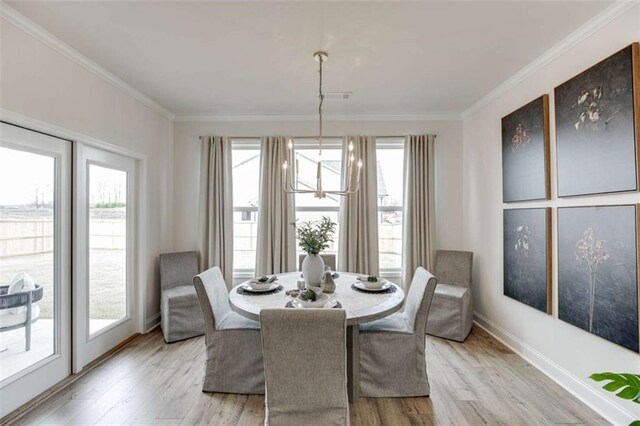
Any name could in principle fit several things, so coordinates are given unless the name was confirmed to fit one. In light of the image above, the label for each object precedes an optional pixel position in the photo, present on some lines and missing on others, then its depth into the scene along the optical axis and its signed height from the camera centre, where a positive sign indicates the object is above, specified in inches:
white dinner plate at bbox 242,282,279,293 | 101.9 -24.2
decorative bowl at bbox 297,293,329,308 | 86.1 -24.7
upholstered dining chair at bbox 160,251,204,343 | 135.6 -38.7
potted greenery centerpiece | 100.1 -11.4
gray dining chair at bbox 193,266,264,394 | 95.2 -42.8
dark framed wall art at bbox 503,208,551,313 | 107.8 -16.1
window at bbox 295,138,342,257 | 174.2 +17.1
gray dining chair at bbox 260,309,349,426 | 65.4 -33.0
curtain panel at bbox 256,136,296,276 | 165.3 +0.5
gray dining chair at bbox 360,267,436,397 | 94.4 -44.6
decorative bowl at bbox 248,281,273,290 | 103.2 -23.7
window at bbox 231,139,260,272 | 175.3 +6.9
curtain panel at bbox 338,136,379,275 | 164.7 -2.4
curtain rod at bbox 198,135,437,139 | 167.9 +43.0
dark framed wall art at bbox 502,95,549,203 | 108.4 +23.7
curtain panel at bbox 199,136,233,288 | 165.9 +5.6
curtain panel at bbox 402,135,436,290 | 164.2 +4.3
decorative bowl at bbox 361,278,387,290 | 104.0 -23.7
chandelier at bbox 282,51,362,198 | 99.4 +15.7
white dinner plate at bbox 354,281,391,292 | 102.6 -24.3
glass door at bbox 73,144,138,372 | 110.7 -14.2
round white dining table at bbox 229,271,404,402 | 84.2 -26.0
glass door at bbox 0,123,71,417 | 87.0 -14.2
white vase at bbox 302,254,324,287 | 100.6 -17.7
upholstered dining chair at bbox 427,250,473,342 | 136.1 -38.1
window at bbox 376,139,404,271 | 173.8 +6.3
